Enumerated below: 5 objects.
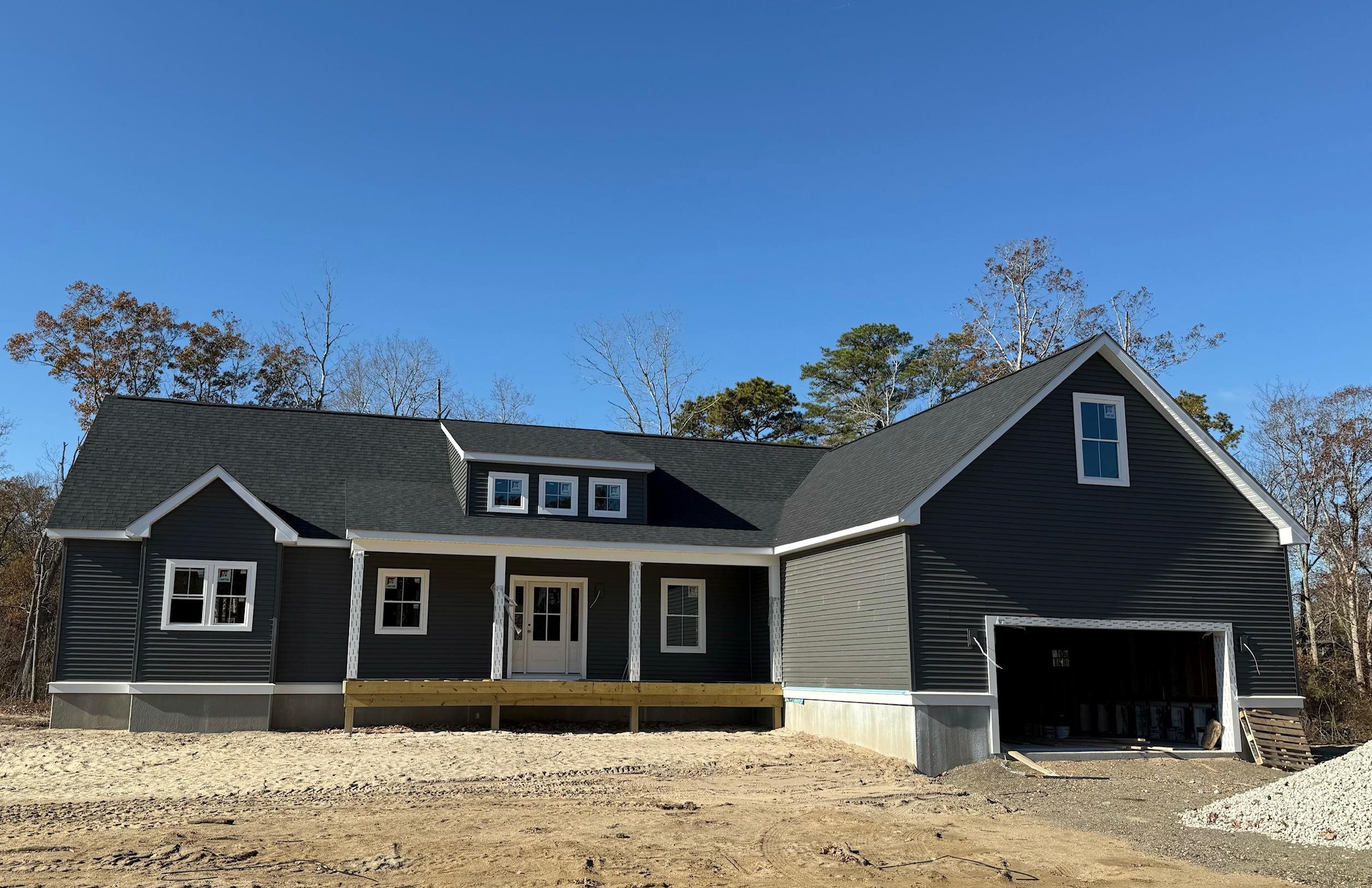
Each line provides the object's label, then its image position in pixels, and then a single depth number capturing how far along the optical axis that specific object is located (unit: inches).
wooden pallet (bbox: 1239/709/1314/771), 679.1
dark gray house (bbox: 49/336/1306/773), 712.4
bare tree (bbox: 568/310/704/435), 1717.5
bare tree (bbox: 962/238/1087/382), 1555.1
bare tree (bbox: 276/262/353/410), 1657.2
